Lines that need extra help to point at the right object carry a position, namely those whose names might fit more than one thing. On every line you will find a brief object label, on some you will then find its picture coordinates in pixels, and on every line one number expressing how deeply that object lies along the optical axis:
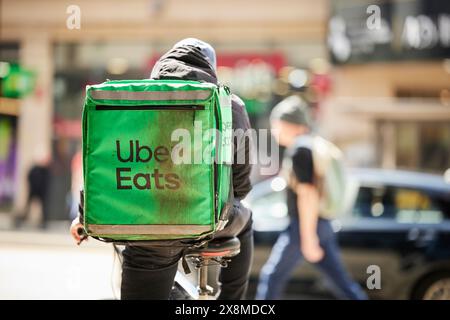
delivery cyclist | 6.31
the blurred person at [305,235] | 11.69
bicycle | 6.80
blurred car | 13.21
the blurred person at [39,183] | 32.57
